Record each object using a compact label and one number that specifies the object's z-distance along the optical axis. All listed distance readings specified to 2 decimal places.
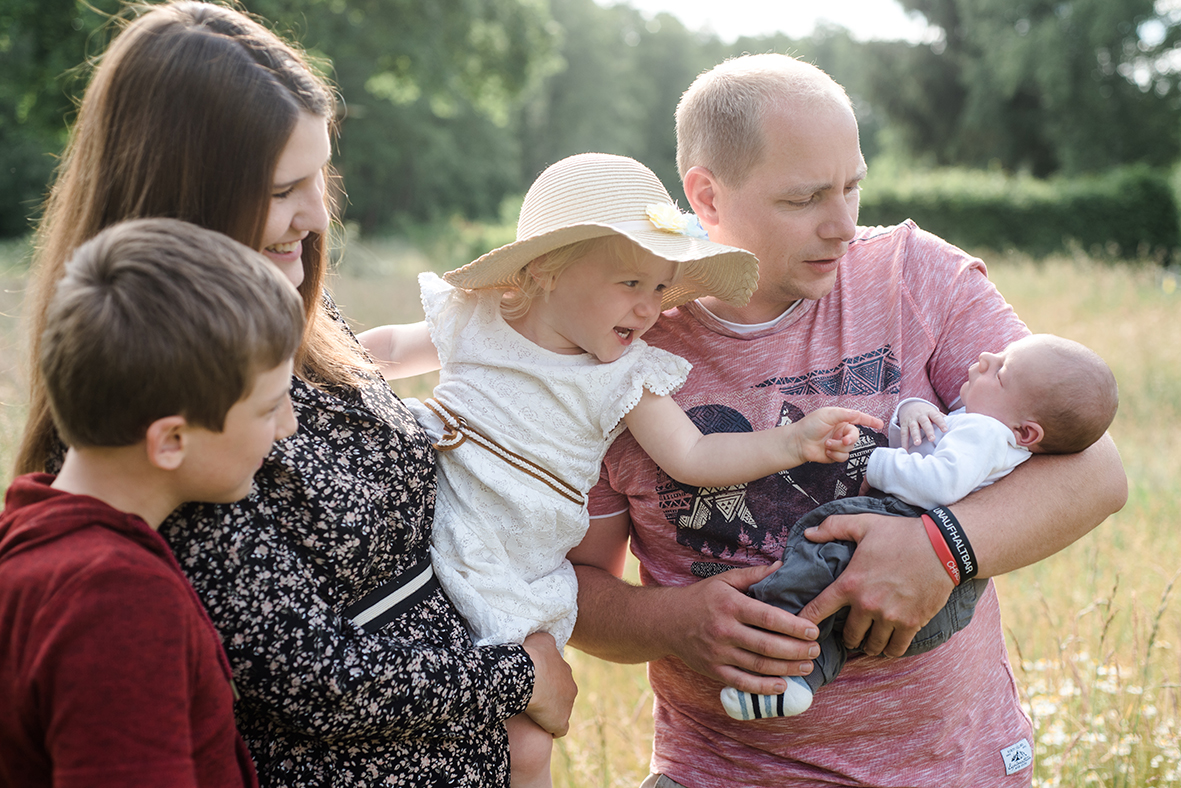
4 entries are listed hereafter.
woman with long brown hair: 1.46
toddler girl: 1.90
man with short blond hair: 1.85
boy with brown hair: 1.11
